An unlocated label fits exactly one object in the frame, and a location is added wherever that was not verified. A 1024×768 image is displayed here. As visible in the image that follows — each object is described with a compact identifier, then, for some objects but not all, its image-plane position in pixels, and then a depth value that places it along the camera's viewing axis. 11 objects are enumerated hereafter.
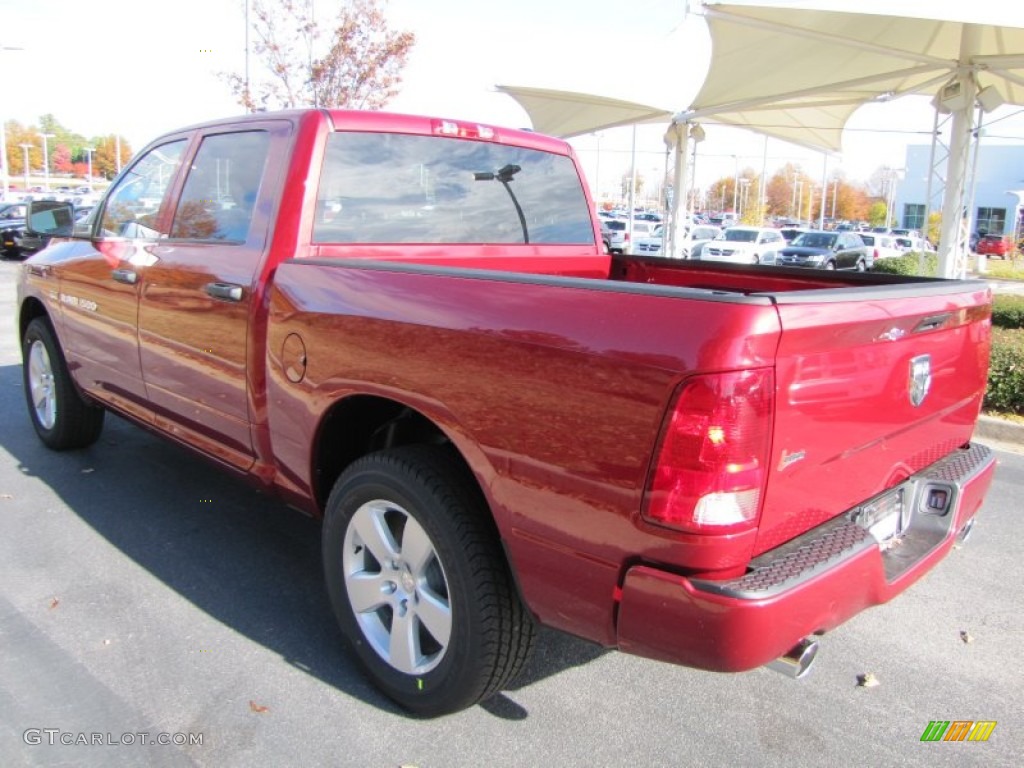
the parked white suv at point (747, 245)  29.55
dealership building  61.25
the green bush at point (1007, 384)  7.29
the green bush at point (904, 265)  21.53
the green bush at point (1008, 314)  11.28
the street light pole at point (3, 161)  40.50
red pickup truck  2.00
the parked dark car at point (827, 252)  28.95
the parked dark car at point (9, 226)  21.45
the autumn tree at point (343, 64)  19.62
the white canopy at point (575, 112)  19.03
